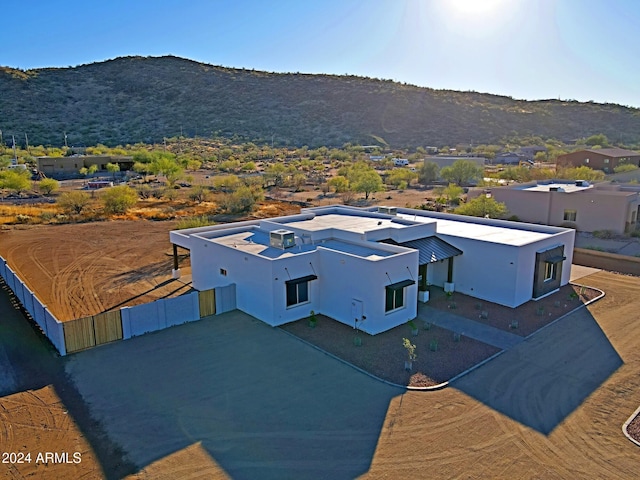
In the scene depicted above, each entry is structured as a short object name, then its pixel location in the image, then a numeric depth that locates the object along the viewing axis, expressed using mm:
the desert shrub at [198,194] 49406
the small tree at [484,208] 35281
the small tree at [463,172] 60188
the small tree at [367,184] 50594
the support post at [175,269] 23733
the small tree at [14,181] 50069
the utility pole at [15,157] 69150
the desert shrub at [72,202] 42469
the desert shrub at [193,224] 33188
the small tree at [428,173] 63969
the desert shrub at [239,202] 43312
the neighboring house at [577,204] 34938
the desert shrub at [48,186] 51344
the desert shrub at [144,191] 52719
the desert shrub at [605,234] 34500
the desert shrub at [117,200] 42812
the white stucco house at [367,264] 17969
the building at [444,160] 64812
